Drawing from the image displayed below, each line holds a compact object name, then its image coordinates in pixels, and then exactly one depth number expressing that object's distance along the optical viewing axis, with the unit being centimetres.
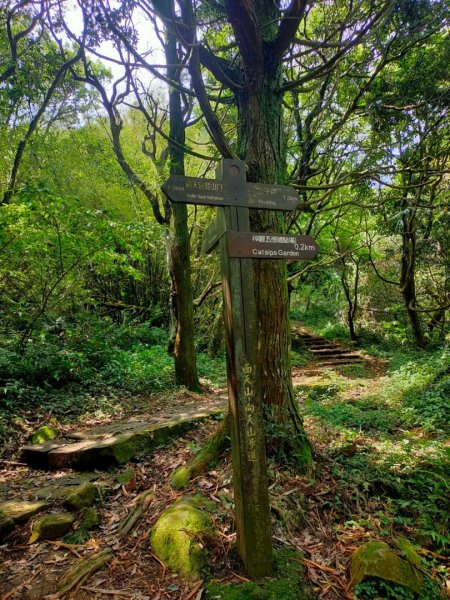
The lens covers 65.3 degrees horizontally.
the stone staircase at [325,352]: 1154
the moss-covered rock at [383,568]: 229
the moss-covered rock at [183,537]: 237
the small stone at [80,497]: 306
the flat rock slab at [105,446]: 385
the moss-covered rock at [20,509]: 285
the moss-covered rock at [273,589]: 211
